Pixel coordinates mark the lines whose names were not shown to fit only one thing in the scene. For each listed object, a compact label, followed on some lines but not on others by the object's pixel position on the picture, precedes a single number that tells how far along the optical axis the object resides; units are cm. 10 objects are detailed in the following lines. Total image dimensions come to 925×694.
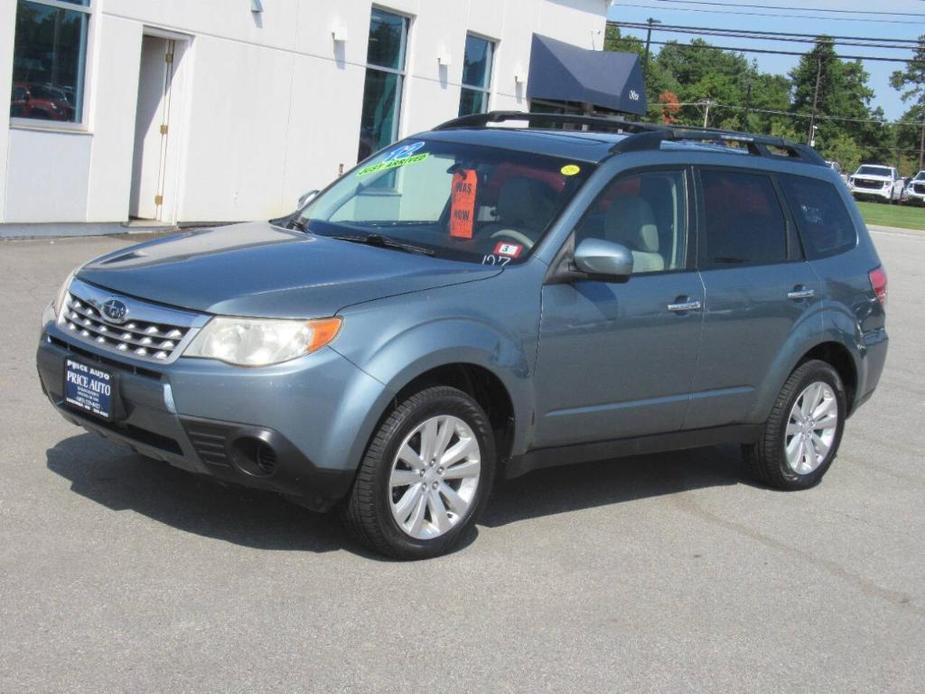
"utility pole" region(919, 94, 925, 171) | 10557
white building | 1390
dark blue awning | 2369
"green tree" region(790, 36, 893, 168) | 9662
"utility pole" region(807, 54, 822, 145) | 9181
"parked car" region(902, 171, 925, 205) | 6138
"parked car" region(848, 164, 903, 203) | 6112
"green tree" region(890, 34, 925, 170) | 11112
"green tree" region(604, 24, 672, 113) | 10381
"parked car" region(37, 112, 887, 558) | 491
